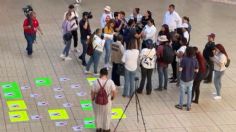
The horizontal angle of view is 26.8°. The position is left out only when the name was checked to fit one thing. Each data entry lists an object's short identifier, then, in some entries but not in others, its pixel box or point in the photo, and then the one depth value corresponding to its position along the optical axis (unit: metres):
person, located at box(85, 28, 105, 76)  13.76
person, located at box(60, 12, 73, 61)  15.45
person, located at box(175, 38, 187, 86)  13.16
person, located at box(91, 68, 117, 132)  10.24
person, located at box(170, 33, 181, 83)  13.77
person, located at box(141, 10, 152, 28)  15.90
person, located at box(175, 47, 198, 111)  11.71
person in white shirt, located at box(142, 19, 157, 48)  15.06
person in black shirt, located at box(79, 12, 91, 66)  14.77
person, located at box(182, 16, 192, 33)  15.50
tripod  11.39
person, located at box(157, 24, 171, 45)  14.15
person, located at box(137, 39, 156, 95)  12.63
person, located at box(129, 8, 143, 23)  16.35
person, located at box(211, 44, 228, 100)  12.55
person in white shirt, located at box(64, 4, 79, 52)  15.47
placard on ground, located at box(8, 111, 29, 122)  11.45
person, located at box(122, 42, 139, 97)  12.40
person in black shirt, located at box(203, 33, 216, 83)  13.03
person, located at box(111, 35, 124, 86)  13.17
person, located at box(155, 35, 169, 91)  12.97
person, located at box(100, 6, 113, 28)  16.02
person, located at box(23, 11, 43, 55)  15.51
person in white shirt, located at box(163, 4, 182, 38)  16.70
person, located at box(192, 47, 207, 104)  12.13
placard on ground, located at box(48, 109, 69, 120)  11.64
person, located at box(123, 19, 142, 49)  13.73
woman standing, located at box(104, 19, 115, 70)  14.64
